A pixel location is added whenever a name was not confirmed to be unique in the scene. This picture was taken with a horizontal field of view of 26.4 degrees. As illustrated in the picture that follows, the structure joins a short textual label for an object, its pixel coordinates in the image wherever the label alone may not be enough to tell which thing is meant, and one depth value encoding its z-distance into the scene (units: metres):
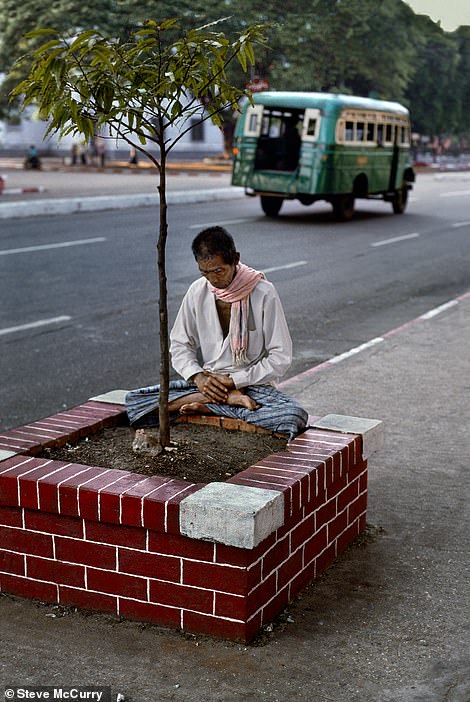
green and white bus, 21.94
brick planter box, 3.86
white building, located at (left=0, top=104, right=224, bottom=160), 62.53
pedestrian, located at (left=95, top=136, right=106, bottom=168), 51.54
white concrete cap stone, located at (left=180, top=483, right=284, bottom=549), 3.77
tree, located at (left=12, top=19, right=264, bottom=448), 4.19
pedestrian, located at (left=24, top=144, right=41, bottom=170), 49.00
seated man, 4.95
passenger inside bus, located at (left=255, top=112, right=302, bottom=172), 22.73
